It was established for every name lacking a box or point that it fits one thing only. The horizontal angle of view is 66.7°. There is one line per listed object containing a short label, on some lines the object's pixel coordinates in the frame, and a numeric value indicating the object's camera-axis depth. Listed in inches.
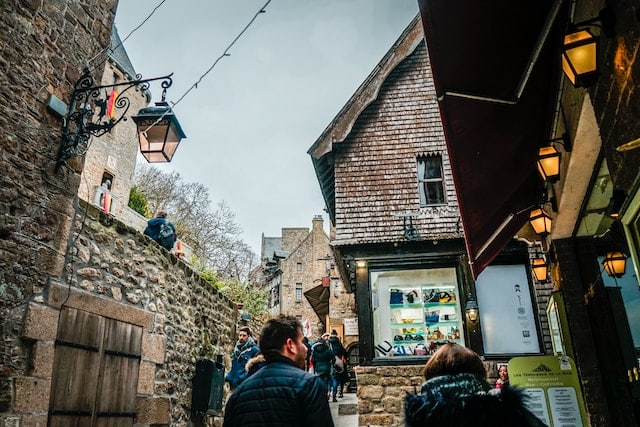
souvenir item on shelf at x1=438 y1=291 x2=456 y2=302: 441.2
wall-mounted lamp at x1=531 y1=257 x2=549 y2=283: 271.3
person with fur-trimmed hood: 82.1
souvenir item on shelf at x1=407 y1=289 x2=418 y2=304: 446.0
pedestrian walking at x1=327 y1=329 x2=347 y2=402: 468.8
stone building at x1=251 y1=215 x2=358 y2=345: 1638.8
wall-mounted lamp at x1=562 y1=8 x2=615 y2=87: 117.3
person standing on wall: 309.1
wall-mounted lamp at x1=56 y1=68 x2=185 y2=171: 206.5
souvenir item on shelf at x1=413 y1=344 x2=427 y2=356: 429.4
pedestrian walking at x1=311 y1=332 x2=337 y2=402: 411.8
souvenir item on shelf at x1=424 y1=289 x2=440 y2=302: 444.1
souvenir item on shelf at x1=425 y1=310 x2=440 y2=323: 440.5
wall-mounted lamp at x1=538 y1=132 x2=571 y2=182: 182.5
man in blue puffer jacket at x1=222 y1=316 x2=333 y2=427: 100.3
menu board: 177.5
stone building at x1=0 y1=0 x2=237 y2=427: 178.2
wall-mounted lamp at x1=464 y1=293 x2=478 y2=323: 421.7
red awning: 126.8
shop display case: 433.7
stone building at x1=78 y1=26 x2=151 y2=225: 873.5
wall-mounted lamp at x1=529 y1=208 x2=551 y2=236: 223.9
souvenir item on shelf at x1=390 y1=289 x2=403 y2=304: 446.3
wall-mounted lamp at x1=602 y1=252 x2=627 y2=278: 195.1
